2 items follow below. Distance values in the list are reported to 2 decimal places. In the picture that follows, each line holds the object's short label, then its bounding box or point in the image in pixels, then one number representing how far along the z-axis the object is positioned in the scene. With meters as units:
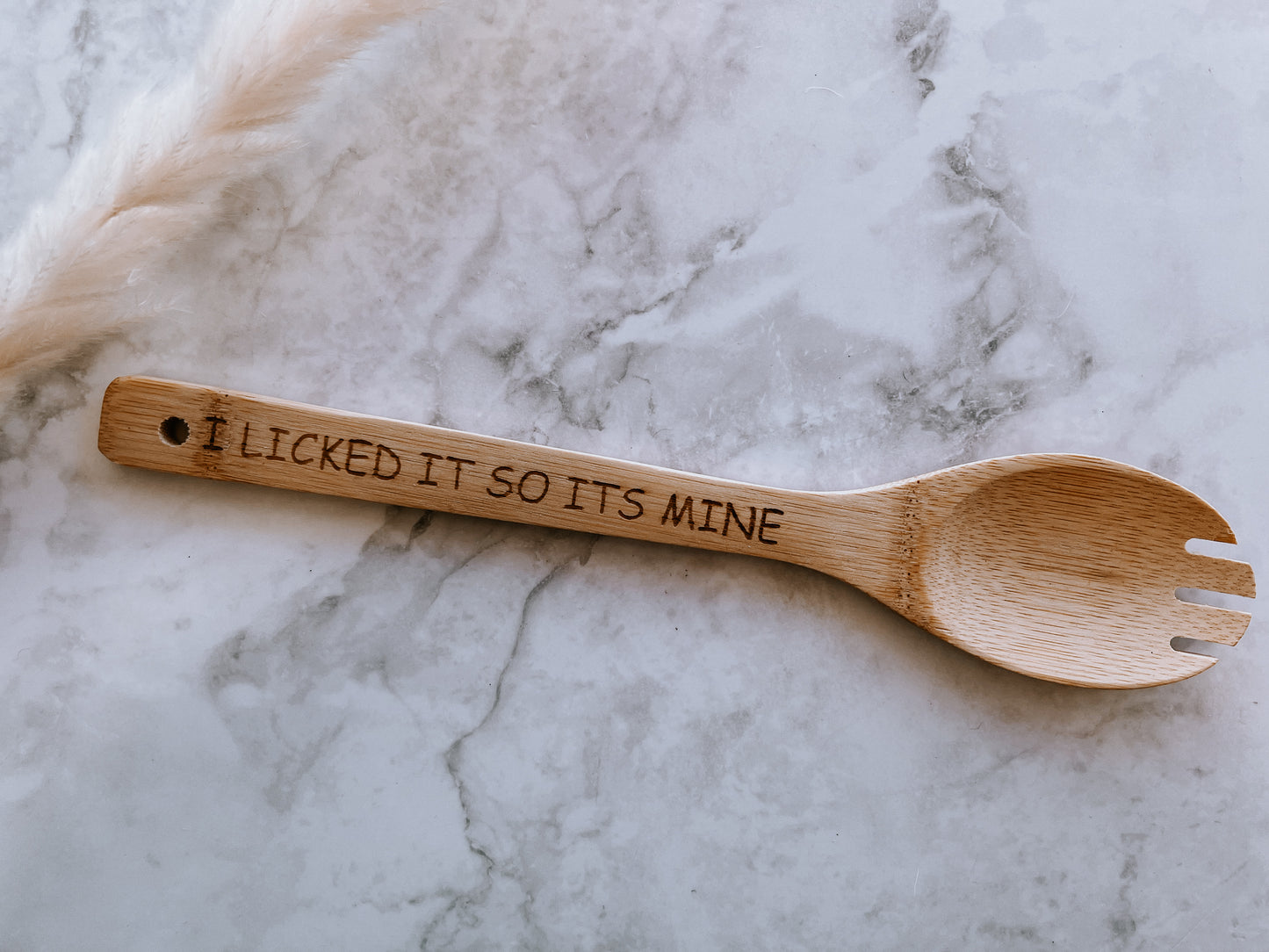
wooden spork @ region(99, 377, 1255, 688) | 0.24
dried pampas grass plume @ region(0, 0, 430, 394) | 0.23
